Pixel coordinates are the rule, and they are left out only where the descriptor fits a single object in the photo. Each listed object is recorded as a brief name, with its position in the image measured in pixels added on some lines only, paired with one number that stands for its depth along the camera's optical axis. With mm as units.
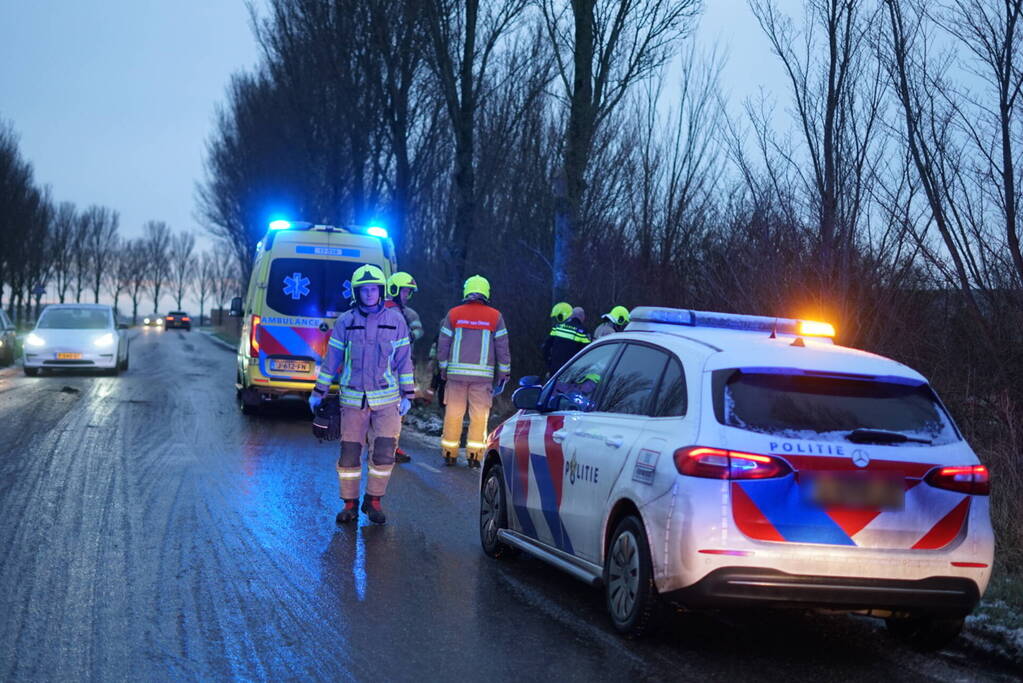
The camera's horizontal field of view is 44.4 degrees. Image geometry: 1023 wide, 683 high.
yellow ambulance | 18016
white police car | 5668
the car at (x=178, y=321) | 102125
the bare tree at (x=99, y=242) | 105750
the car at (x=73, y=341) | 26891
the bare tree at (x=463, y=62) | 25172
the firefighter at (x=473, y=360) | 13172
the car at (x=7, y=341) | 31312
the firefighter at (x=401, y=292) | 12906
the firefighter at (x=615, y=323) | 15430
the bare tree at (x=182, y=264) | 129750
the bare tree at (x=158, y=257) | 125719
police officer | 15073
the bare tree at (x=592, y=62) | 19719
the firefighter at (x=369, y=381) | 9328
